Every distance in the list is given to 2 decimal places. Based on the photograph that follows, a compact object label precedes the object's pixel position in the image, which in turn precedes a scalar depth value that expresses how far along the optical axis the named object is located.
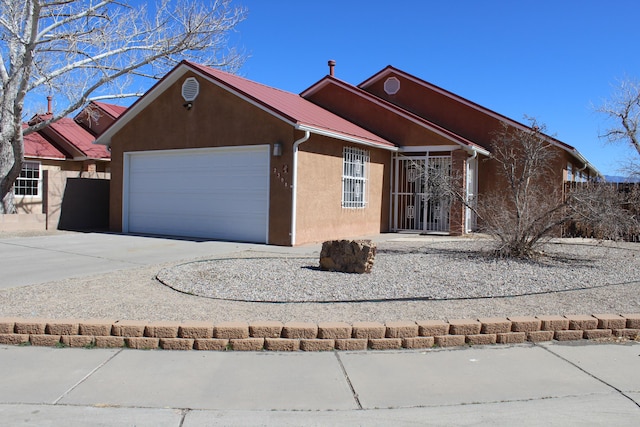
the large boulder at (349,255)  8.71
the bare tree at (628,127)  27.41
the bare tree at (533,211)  9.74
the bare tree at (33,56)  17.28
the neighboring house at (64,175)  17.52
